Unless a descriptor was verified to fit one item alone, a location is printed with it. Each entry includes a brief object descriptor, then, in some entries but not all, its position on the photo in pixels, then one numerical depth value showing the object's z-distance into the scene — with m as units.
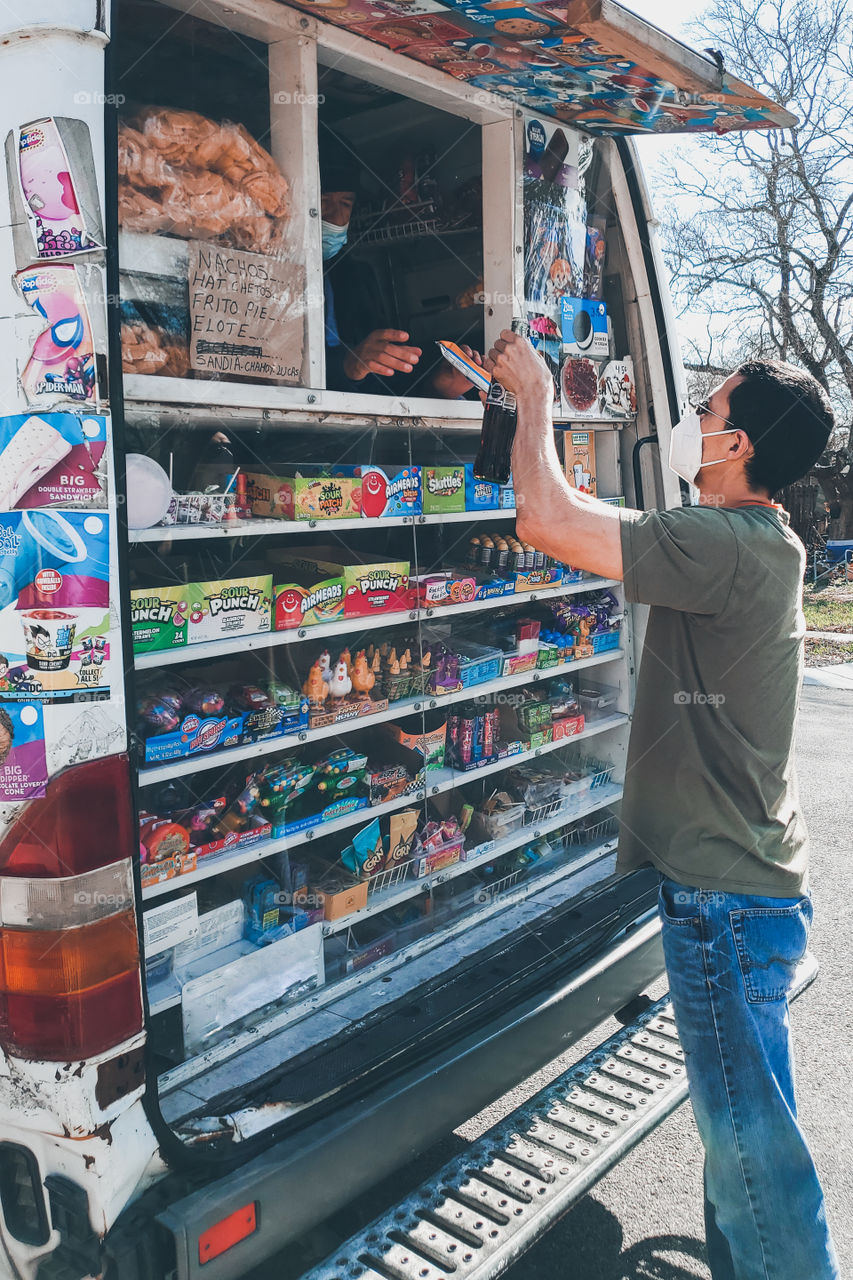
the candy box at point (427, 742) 3.27
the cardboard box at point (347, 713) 2.86
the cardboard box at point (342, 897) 2.85
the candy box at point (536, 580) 3.53
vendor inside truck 3.18
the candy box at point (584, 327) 3.44
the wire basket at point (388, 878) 3.08
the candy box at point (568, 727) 3.72
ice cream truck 1.71
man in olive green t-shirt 2.13
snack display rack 2.47
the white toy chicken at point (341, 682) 2.99
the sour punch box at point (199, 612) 2.37
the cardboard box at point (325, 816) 2.77
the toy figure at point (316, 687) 2.91
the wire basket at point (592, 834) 3.86
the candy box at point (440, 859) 3.20
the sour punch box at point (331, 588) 2.78
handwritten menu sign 2.45
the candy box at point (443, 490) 3.17
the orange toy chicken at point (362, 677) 3.06
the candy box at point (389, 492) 2.94
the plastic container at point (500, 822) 3.55
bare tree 20.70
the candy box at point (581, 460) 3.69
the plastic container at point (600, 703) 4.01
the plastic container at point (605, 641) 3.85
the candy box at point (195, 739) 2.43
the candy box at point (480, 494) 3.30
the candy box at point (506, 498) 3.46
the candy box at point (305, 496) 2.73
